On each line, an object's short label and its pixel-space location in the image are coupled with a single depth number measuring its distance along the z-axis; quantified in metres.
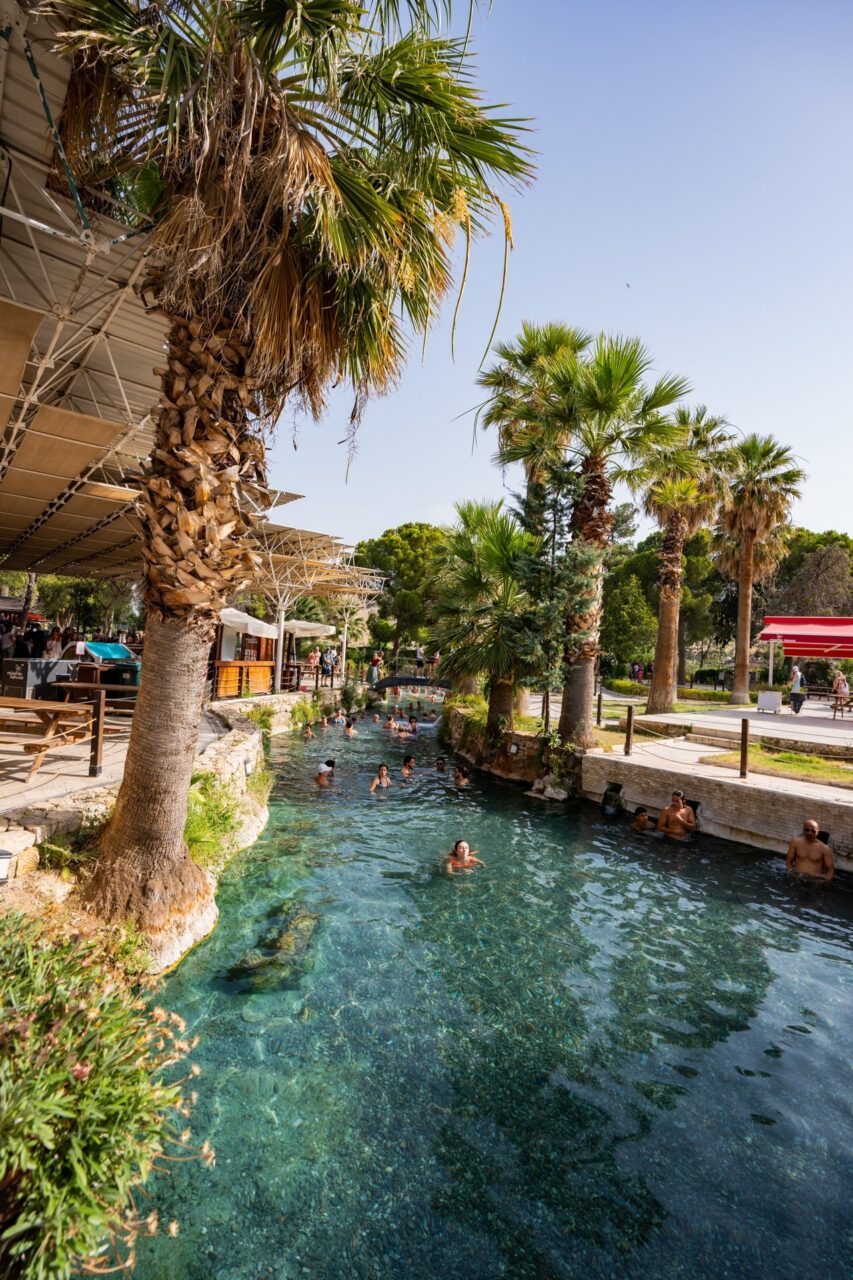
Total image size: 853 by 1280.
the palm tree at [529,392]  14.61
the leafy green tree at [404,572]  45.31
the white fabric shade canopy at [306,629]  27.41
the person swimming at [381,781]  13.71
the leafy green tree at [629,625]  34.59
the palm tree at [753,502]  24.45
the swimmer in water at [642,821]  11.70
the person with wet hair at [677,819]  11.39
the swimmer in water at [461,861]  9.22
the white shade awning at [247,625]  17.95
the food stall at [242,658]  18.89
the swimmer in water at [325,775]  13.78
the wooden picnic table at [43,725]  7.10
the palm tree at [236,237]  4.35
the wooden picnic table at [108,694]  9.82
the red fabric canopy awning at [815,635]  20.08
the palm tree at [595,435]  12.77
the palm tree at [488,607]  15.64
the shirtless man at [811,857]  9.38
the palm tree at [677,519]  22.47
